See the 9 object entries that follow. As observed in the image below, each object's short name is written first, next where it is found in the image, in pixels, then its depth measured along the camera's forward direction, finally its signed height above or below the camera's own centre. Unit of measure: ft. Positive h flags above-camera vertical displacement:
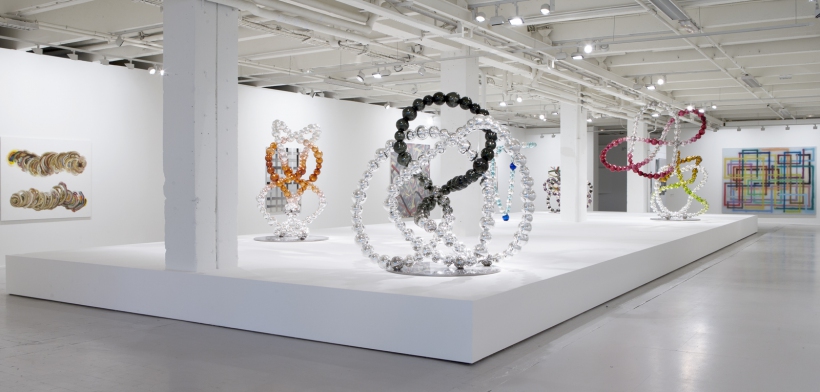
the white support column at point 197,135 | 23.72 +1.74
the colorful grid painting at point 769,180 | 78.43 +0.79
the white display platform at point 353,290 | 18.69 -3.07
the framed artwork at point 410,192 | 66.57 -0.37
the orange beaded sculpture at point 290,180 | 37.11 +0.43
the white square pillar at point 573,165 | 56.08 +1.75
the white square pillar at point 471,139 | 38.17 +2.49
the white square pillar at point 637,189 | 75.10 -0.14
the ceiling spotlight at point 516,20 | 29.45 +6.71
